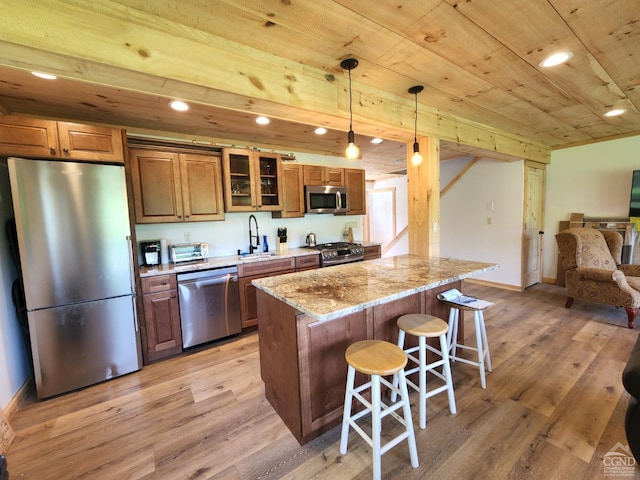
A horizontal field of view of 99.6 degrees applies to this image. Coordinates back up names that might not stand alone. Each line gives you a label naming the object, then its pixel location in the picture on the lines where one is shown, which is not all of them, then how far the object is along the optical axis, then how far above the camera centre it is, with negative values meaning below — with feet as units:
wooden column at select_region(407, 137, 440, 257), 9.50 +0.54
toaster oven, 9.92 -1.09
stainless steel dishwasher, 9.01 -2.88
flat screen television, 12.59 +0.44
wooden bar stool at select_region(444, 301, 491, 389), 6.84 -3.42
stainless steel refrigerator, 6.65 -1.11
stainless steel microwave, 12.87 +0.90
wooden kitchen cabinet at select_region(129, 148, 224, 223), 9.18 +1.35
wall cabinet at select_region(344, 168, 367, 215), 14.32 +1.40
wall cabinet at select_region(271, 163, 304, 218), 12.34 +1.23
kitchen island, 4.99 -2.32
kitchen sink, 10.42 -1.49
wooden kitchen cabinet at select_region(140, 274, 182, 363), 8.43 -3.01
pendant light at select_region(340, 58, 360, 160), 6.29 +2.69
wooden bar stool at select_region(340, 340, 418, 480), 4.37 -2.98
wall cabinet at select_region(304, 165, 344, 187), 13.02 +2.08
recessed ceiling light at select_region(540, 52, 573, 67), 6.43 +3.65
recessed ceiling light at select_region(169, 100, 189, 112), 7.50 +3.34
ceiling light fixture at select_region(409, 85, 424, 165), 7.78 +2.04
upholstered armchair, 9.95 -2.58
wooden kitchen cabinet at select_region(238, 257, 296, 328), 10.11 -2.32
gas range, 12.16 -1.69
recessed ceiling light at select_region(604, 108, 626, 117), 10.24 +3.63
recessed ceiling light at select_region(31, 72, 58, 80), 4.82 +3.00
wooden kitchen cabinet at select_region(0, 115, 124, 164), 6.47 +2.23
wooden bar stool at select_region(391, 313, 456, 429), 5.57 -2.69
